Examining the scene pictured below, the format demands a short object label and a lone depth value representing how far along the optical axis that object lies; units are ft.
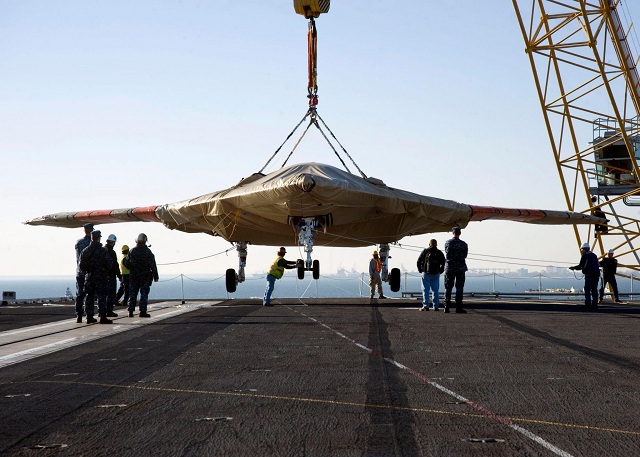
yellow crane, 139.23
